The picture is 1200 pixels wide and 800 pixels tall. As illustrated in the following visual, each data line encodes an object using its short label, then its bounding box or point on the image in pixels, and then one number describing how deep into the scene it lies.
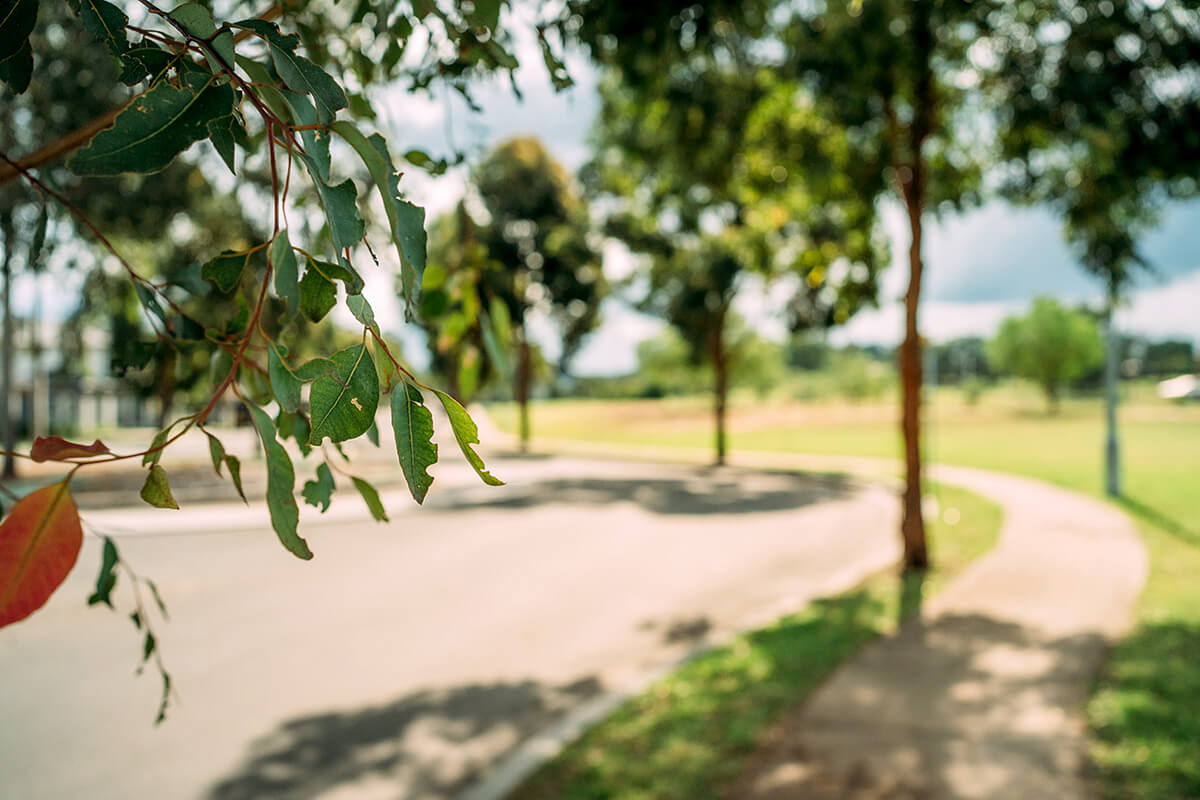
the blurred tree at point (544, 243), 22.47
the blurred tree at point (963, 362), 70.00
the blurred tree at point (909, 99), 6.25
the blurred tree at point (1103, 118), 5.48
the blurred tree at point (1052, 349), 70.19
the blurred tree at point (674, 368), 48.81
